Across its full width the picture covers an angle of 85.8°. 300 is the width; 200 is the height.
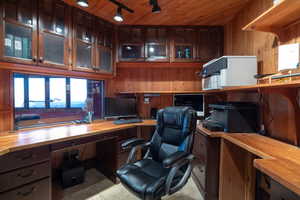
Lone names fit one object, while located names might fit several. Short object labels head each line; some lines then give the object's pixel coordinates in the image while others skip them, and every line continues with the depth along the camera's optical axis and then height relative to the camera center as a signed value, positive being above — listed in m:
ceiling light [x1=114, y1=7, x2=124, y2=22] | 2.05 +1.05
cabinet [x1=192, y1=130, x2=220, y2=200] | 1.85 -0.81
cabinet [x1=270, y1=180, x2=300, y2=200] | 0.82 -0.52
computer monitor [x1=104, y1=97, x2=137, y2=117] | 2.62 -0.17
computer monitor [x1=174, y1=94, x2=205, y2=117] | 2.81 -0.07
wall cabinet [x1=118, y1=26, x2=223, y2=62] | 2.76 +0.94
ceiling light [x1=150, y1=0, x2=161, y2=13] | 1.93 +1.10
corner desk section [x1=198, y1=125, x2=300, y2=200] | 0.94 -0.41
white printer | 1.81 +0.31
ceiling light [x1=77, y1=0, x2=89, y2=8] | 1.72 +1.02
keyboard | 2.41 -0.38
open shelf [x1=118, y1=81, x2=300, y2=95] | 1.03 +0.09
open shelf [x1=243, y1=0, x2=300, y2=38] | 1.15 +0.65
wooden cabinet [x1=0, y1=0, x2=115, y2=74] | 1.69 +0.75
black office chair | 1.28 -0.60
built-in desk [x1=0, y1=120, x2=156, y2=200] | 1.36 -0.55
